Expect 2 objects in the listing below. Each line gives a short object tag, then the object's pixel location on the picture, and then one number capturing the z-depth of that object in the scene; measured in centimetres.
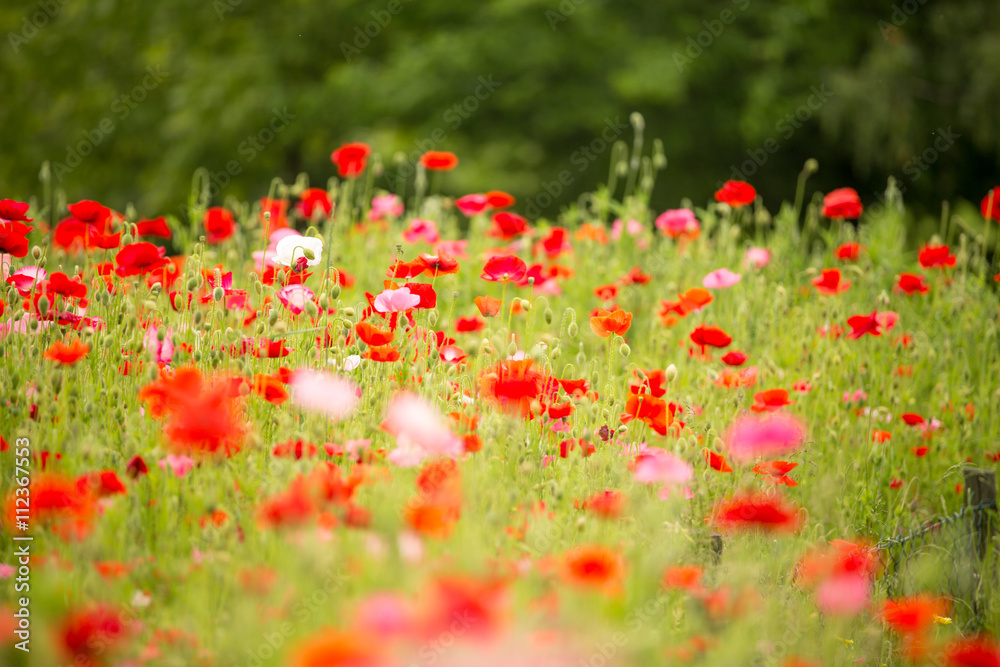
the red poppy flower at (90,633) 246
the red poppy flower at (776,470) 396
